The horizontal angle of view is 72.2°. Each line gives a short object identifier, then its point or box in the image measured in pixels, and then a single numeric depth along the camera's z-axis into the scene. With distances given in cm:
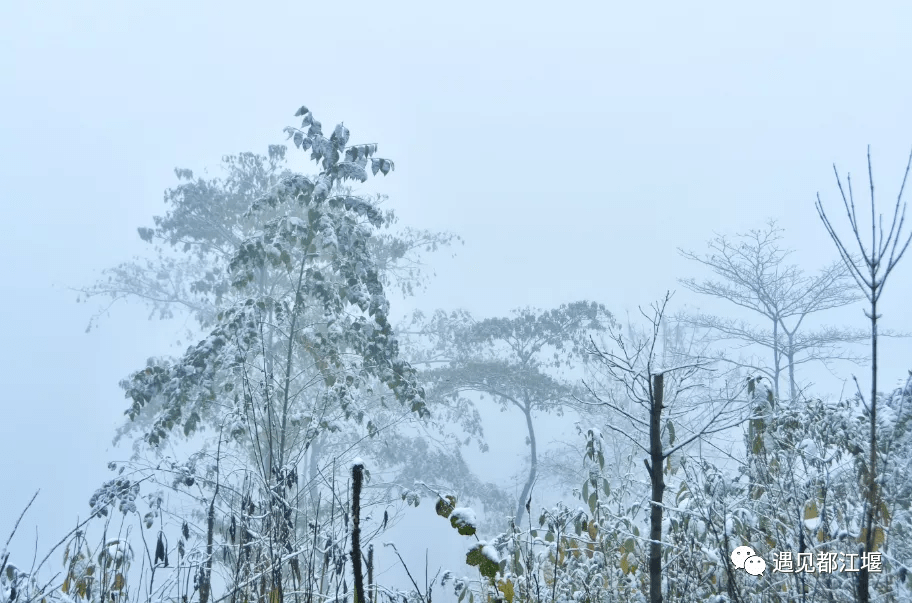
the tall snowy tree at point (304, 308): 500
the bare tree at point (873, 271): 150
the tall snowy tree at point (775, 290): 1332
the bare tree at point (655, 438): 218
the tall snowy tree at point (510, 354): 1530
